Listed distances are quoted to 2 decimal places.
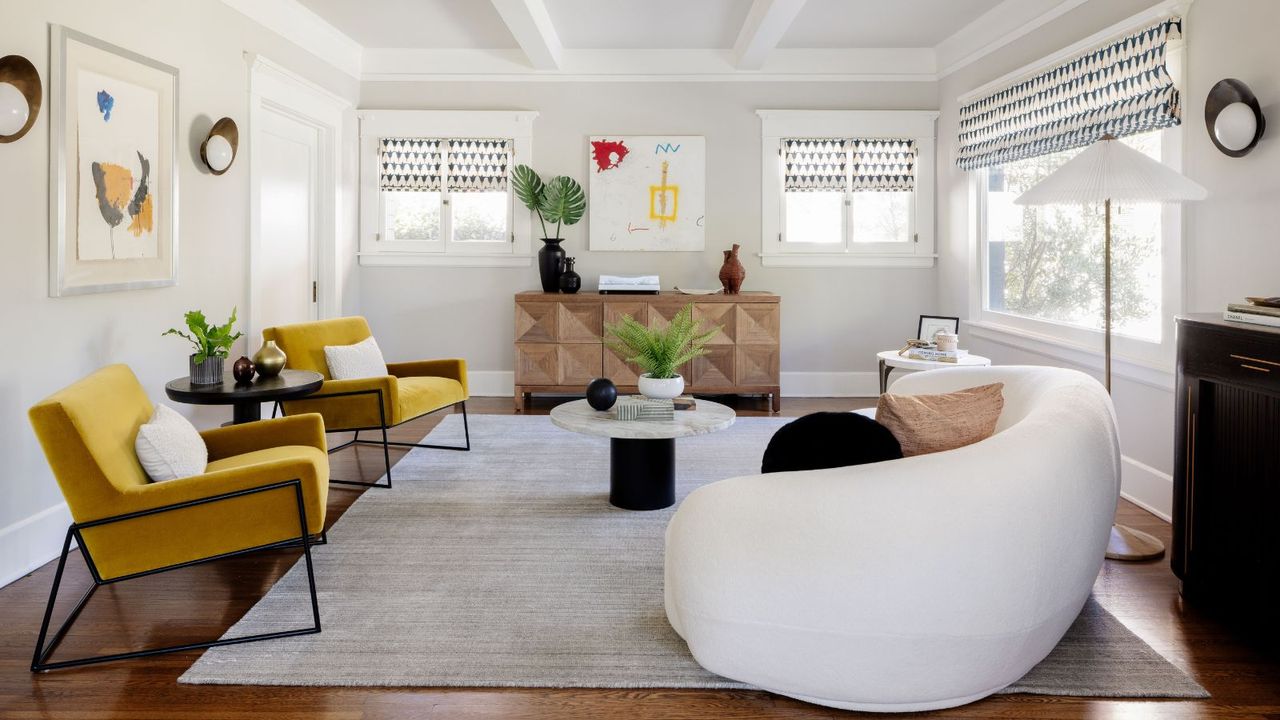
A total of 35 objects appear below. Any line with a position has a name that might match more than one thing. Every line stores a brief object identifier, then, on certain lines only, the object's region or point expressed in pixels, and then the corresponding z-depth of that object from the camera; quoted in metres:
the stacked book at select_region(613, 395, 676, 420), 3.50
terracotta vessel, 6.12
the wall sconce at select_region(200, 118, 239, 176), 4.11
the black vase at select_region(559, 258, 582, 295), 6.13
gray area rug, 2.12
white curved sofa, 1.80
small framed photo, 5.24
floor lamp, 2.98
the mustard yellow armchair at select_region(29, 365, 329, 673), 2.17
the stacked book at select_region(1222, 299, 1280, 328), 2.30
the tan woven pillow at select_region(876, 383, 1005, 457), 2.17
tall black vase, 6.20
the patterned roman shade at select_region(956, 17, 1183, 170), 3.63
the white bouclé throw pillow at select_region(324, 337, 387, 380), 4.26
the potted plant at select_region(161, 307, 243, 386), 3.46
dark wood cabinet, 2.25
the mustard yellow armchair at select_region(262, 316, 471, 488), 4.02
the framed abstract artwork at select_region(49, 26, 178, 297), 3.12
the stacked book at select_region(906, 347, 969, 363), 4.36
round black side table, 3.28
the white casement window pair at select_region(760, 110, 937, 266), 6.38
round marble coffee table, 3.43
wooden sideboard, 6.00
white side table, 4.28
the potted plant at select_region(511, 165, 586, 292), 6.21
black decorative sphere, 3.58
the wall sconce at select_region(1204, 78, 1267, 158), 3.04
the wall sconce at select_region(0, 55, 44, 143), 2.79
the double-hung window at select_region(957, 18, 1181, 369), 3.67
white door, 5.01
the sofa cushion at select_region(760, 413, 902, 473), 2.07
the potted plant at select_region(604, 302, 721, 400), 3.57
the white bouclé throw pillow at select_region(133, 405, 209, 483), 2.46
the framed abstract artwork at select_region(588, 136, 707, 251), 6.39
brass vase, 3.71
